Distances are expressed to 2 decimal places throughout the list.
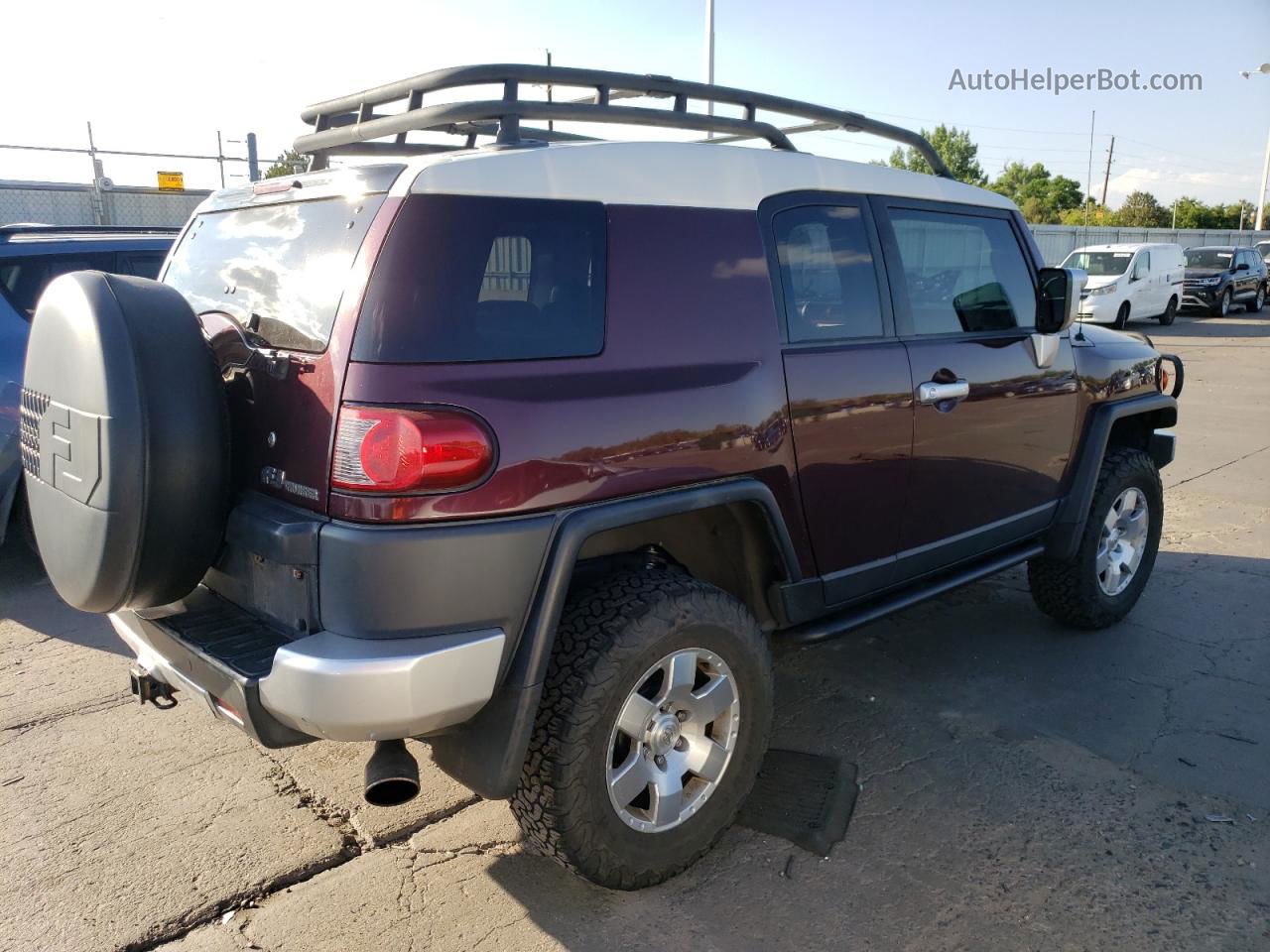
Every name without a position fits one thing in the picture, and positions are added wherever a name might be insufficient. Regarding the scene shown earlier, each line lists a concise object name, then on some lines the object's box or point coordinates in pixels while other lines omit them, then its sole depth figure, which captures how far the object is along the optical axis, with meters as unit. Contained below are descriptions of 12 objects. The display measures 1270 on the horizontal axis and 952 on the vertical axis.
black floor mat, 3.06
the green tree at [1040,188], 76.88
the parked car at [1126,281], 20.05
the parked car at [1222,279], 25.02
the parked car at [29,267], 5.08
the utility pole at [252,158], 11.21
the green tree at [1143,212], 61.66
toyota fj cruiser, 2.29
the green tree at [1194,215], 61.96
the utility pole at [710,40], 18.48
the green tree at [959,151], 72.27
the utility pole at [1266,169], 35.69
